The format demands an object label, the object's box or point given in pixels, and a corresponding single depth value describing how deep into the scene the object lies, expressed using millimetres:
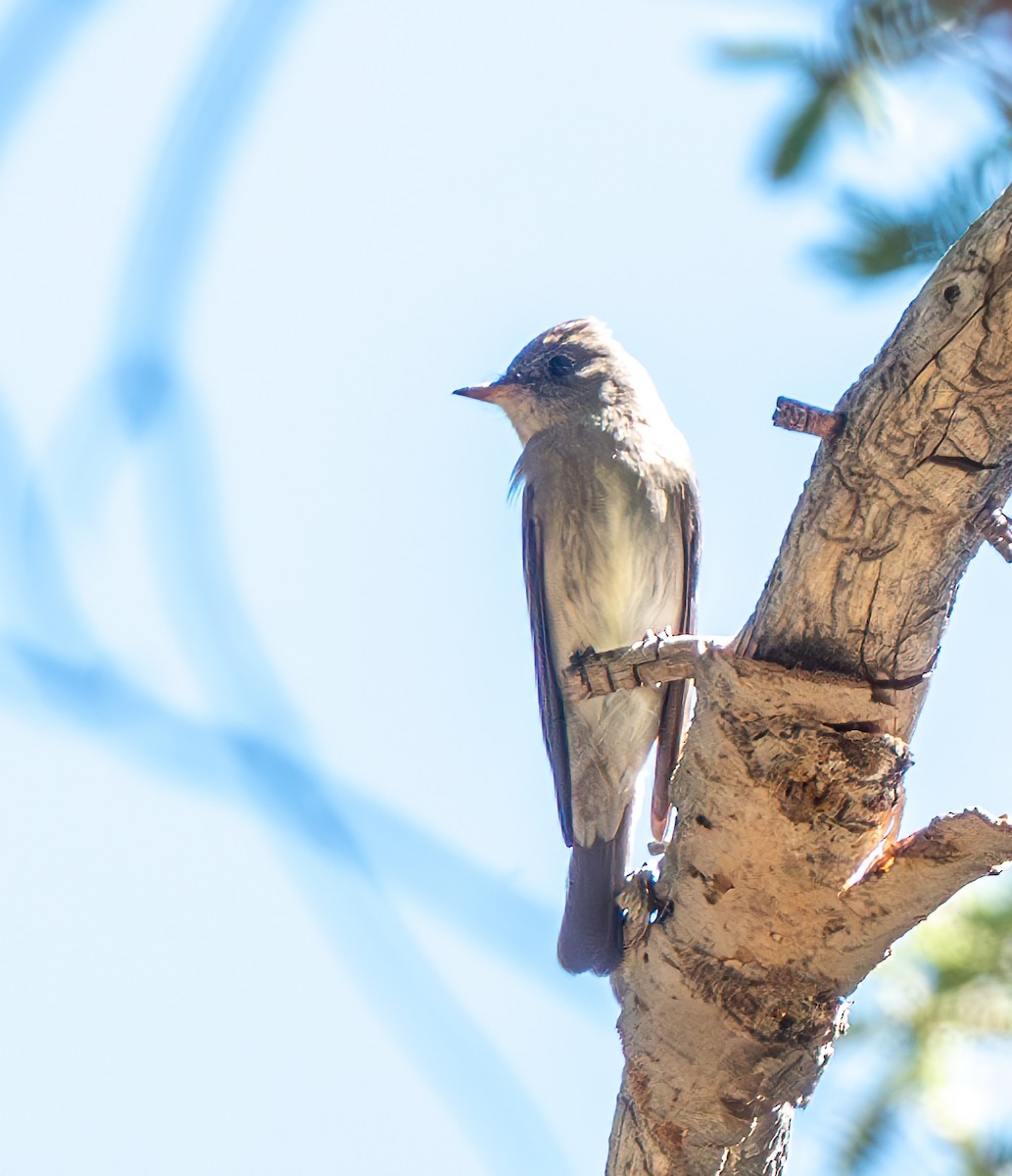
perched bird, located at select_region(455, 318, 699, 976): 9562
